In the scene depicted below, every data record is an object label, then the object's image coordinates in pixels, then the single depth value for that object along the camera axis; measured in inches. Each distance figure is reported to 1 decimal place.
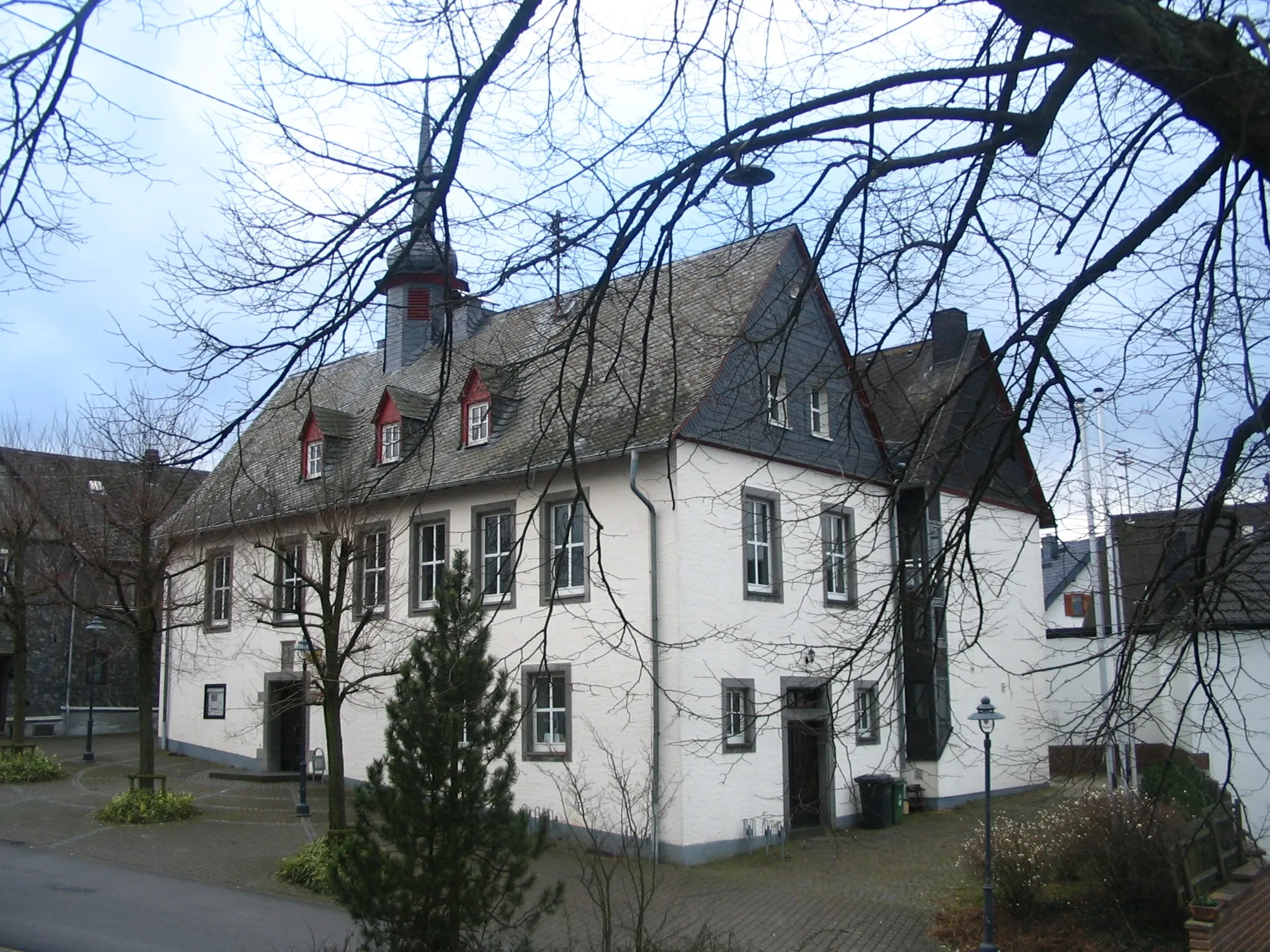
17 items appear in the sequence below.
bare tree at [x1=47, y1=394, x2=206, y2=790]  791.7
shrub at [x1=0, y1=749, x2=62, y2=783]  1028.5
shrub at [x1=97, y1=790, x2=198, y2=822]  824.3
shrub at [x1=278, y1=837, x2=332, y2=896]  642.2
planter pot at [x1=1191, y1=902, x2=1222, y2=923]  462.0
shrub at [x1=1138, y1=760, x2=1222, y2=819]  586.6
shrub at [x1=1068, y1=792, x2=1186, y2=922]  529.3
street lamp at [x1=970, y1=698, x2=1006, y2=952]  507.0
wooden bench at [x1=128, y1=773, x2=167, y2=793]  839.7
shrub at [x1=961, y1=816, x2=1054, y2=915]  578.9
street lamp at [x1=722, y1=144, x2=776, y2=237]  220.2
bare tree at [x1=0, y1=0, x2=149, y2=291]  181.0
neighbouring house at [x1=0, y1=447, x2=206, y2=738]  826.2
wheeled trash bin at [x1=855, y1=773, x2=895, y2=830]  869.2
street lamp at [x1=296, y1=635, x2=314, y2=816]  726.5
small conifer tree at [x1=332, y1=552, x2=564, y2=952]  337.7
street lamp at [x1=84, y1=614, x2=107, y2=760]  1093.1
